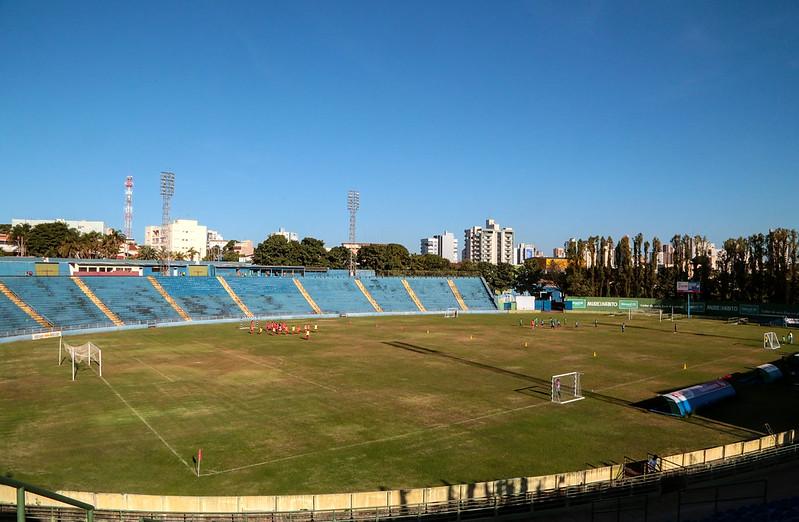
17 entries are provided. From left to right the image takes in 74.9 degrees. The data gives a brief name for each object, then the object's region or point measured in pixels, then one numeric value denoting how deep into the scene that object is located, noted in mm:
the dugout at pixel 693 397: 28250
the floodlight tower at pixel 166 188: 93188
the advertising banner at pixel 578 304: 105062
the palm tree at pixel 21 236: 127250
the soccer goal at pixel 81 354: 36909
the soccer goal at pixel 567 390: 32012
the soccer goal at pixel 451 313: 89812
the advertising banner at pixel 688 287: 90188
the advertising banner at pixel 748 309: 87562
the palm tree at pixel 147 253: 157750
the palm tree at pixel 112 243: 125625
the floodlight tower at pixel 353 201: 108250
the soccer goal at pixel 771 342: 53906
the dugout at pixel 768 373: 36781
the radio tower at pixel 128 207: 154500
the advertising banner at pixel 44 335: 56156
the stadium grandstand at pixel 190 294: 63347
